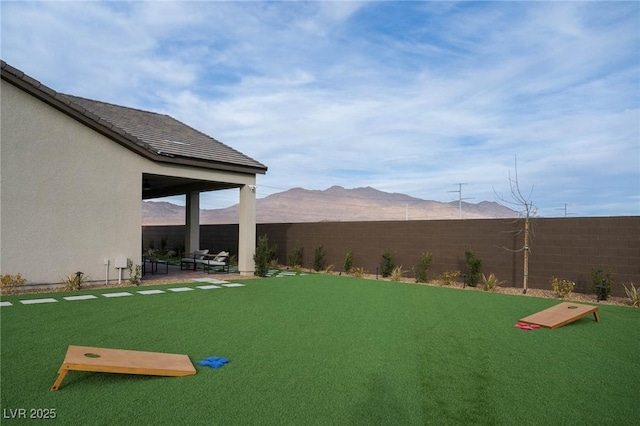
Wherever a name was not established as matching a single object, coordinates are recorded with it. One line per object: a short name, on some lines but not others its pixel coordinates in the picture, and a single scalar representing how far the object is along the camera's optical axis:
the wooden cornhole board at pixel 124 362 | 3.71
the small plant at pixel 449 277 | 12.48
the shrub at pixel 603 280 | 9.65
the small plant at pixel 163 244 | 22.38
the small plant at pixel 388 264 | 14.11
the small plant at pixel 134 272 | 10.77
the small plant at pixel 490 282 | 11.45
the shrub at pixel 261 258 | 13.49
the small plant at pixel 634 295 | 8.98
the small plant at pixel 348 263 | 15.31
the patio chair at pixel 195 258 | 14.67
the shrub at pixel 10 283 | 8.90
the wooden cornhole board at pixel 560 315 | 6.58
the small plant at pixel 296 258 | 16.75
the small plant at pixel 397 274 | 13.52
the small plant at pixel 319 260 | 16.09
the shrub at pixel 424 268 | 12.95
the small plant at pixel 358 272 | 14.53
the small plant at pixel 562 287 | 10.21
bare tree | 10.89
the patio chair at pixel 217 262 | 13.68
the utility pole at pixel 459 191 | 33.16
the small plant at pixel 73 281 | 9.76
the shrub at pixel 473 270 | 11.84
